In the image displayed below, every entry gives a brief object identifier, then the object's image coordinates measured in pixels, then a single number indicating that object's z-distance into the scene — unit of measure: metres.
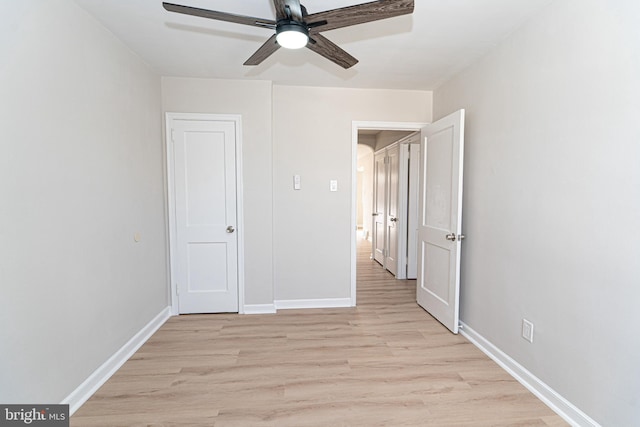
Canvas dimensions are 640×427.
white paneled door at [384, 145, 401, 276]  4.55
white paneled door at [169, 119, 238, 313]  3.04
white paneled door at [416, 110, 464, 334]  2.59
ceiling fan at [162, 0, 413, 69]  1.38
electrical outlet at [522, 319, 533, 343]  1.98
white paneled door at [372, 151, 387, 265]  5.20
